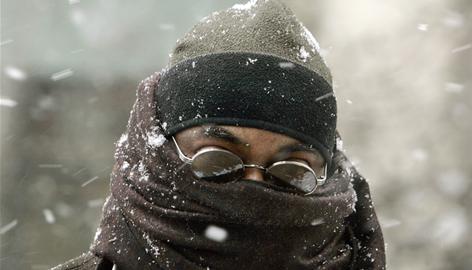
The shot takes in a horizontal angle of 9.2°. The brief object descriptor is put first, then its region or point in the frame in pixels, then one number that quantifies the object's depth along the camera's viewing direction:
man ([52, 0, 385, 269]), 2.57
